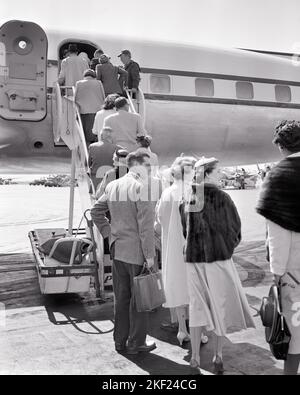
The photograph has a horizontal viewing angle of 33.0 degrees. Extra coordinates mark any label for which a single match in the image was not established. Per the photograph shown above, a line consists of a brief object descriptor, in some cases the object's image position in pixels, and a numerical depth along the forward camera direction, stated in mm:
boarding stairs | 5814
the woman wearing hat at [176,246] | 4480
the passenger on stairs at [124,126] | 5875
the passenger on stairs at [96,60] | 7879
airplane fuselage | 8516
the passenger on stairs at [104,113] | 6176
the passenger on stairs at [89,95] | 6797
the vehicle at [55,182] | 44475
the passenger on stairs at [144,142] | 5270
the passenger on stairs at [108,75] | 7215
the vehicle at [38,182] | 51062
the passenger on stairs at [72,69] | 7469
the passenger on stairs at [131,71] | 7570
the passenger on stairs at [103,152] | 5684
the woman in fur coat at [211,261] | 3908
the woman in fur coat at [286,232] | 3115
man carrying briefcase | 4207
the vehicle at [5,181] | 54819
